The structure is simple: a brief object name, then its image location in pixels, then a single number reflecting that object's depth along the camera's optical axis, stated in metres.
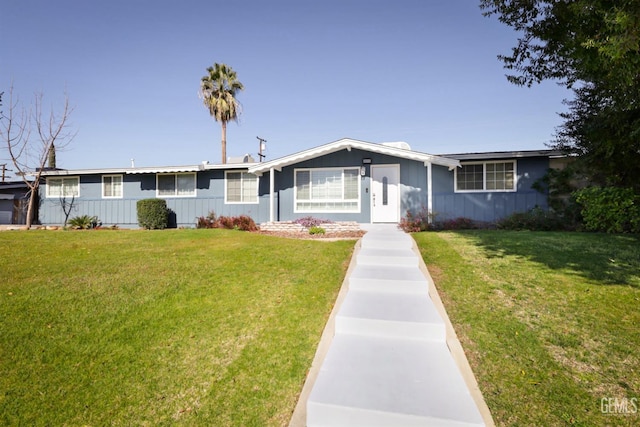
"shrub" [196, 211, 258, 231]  12.39
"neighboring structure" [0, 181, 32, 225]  17.61
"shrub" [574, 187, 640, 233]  8.45
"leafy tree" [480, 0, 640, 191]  4.22
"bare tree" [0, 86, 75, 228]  15.40
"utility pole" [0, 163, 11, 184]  20.77
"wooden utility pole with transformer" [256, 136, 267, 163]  22.94
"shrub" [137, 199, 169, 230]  14.01
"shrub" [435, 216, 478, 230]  11.31
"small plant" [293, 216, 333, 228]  11.84
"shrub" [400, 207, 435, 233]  10.49
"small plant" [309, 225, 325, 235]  10.80
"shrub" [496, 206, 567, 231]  10.44
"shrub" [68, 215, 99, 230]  14.82
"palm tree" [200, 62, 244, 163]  21.17
